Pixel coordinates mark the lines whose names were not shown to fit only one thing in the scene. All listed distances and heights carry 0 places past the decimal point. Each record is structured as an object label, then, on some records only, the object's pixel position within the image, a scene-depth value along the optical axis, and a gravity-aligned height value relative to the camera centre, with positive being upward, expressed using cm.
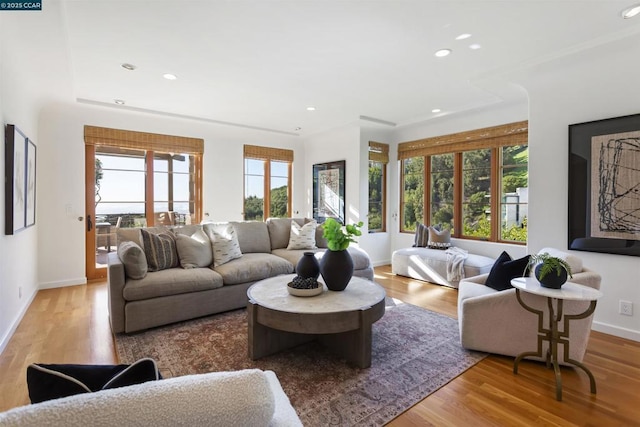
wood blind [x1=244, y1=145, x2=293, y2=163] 617 +116
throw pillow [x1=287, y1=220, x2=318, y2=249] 464 -37
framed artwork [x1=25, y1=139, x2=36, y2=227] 343 +29
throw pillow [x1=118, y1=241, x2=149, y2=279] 298 -46
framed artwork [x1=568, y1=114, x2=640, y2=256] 283 +25
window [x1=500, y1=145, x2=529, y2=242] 457 +28
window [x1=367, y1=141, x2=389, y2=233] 595 +49
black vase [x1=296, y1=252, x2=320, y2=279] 274 -47
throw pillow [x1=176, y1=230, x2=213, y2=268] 352 -44
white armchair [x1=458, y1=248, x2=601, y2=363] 231 -83
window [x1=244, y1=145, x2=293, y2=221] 625 +60
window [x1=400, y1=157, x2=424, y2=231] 587 +36
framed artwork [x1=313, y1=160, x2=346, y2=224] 603 +41
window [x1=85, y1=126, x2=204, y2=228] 490 +56
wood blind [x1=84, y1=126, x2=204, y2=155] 474 +112
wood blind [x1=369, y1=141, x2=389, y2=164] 588 +112
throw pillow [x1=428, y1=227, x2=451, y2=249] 512 -44
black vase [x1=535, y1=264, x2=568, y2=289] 208 -43
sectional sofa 292 -65
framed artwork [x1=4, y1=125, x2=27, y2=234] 271 +29
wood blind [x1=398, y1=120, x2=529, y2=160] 447 +112
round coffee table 223 -76
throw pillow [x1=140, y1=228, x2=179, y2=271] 332 -41
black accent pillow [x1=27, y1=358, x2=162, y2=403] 76 -41
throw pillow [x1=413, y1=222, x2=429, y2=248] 538 -41
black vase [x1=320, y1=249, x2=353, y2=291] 272 -49
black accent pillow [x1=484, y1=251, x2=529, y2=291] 258 -49
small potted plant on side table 208 -39
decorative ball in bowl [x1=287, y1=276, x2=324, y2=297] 255 -61
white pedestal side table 202 -70
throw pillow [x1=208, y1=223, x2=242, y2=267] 372 -38
